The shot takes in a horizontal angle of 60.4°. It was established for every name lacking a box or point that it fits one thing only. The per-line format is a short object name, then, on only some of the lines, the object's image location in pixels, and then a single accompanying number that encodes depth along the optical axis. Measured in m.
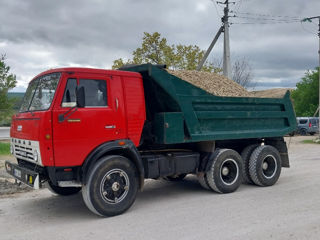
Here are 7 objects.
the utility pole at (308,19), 17.02
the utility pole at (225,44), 14.95
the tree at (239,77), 22.73
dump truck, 4.35
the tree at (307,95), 32.05
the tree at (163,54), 19.05
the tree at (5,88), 19.78
